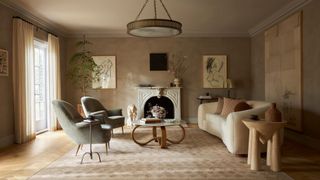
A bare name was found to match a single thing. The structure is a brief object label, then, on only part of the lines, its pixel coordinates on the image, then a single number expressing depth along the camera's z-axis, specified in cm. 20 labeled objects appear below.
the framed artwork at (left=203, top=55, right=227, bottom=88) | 866
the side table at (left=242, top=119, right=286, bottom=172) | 372
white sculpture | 795
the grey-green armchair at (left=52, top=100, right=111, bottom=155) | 450
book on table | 530
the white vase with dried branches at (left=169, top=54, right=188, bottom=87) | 867
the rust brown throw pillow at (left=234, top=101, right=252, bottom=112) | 530
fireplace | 852
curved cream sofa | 441
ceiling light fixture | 442
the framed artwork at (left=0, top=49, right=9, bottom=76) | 521
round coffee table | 516
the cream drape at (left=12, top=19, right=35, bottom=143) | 566
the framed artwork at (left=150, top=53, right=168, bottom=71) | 862
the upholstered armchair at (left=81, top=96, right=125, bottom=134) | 619
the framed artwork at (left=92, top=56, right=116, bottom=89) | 857
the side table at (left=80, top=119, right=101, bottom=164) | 439
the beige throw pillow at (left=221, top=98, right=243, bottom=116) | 596
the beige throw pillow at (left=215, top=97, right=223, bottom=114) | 657
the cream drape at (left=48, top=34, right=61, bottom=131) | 732
